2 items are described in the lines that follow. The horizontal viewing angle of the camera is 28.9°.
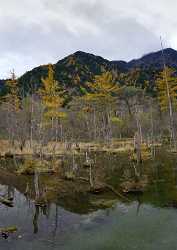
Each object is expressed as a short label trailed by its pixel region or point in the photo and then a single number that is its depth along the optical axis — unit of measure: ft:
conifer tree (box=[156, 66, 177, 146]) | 151.81
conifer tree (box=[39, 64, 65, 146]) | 166.91
